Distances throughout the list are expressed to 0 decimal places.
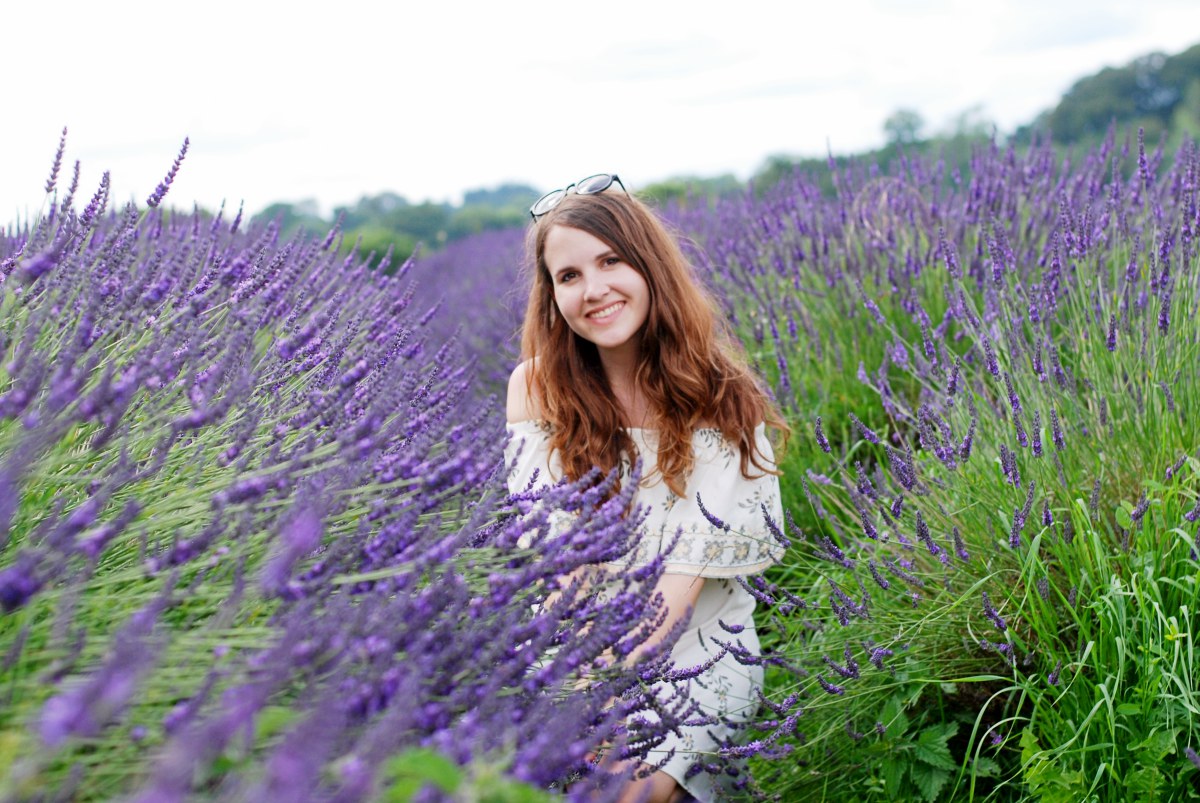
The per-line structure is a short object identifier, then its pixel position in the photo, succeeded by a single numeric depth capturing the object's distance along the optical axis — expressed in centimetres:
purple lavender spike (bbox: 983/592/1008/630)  187
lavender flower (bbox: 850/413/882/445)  214
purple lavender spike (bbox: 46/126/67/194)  182
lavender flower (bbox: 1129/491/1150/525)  186
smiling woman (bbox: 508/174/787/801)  232
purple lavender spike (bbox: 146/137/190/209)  186
